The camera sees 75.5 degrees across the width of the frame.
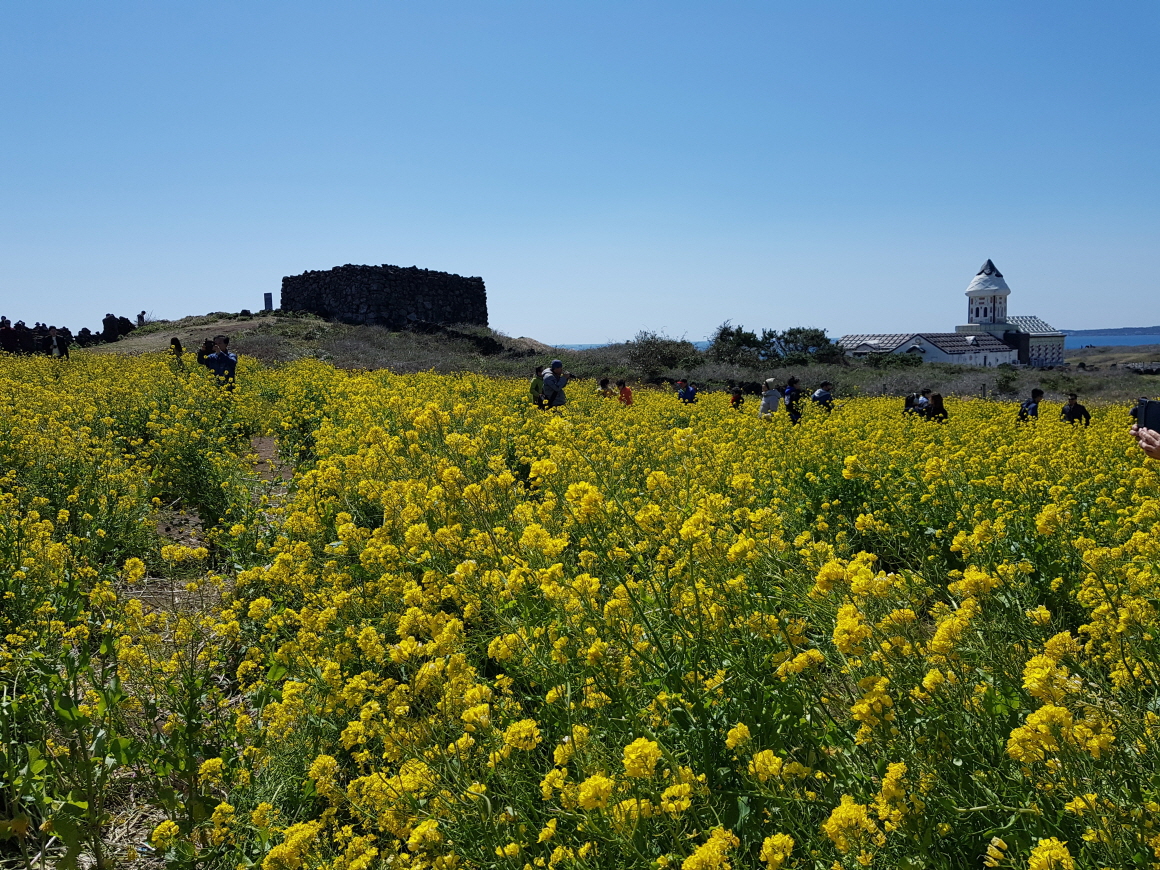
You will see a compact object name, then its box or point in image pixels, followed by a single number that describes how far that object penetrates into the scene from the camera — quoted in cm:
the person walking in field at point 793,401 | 1307
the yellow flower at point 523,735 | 221
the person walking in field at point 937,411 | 1259
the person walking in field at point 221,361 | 1380
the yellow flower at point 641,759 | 192
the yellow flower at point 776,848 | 172
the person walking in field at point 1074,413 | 1169
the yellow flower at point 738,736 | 201
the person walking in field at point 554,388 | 1139
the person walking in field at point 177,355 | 1528
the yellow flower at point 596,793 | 186
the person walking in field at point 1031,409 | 1300
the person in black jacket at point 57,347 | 1888
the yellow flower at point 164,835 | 260
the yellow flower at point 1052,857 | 152
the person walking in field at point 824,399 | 1504
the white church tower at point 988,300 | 9794
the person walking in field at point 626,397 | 1559
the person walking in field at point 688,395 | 1752
